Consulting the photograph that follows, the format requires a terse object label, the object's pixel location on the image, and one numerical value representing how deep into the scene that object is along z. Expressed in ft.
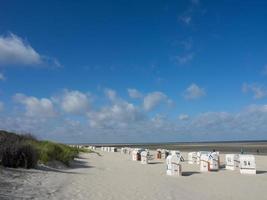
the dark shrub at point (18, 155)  28.21
